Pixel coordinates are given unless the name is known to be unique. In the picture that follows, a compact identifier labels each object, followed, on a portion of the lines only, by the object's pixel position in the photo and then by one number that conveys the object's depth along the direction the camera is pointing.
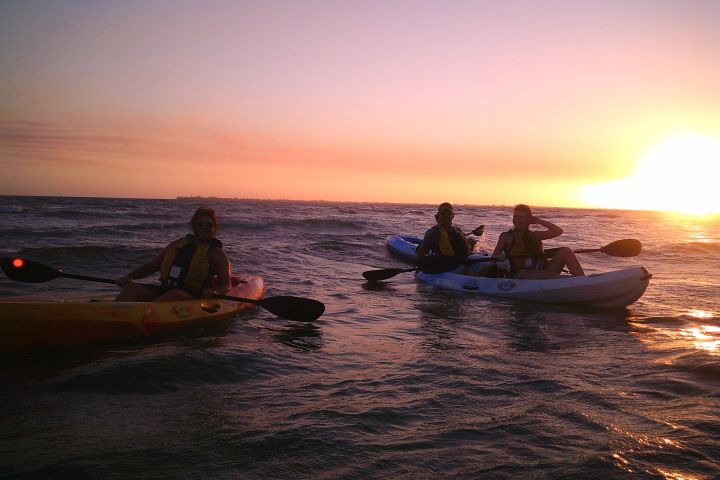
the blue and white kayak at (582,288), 7.27
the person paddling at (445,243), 9.50
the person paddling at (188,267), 5.82
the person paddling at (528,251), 8.09
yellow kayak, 4.45
